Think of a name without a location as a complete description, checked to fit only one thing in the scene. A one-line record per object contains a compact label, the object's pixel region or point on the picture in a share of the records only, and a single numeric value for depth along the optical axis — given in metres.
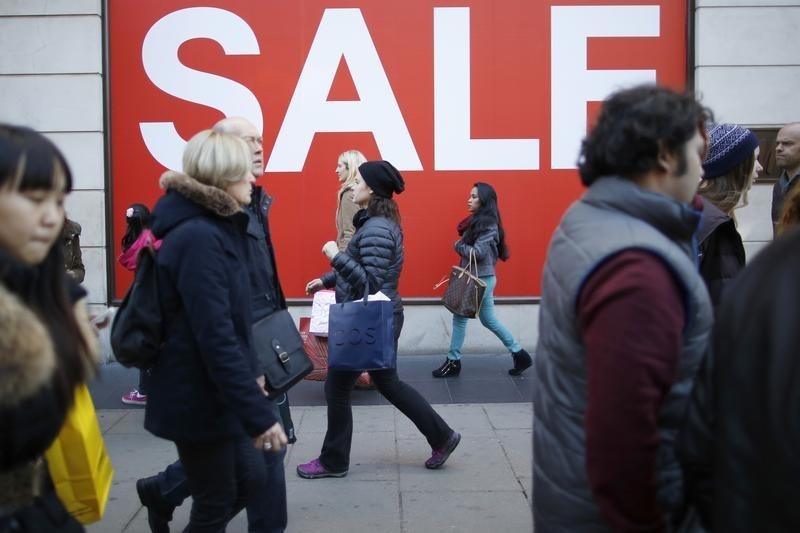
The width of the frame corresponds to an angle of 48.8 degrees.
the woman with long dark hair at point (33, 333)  1.78
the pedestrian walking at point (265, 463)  3.76
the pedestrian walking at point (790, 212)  3.27
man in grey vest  1.83
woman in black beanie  5.09
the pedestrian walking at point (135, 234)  6.94
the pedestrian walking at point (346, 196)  7.25
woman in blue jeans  7.73
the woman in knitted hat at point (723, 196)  3.46
